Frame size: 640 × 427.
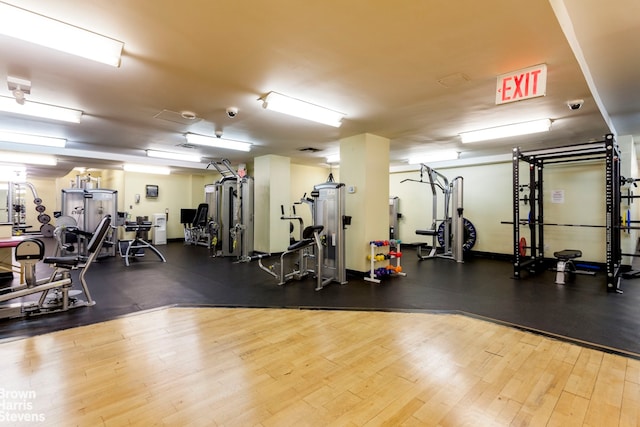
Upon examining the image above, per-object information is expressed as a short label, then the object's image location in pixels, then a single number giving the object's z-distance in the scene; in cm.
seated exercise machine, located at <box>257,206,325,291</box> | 461
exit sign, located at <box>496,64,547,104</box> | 270
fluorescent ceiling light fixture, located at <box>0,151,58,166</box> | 699
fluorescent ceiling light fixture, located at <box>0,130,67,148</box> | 537
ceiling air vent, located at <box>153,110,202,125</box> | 418
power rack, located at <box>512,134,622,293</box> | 444
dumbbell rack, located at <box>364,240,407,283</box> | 507
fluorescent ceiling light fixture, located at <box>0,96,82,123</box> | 377
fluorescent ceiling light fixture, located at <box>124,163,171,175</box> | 873
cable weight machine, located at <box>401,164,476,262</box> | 698
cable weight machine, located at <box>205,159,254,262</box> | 706
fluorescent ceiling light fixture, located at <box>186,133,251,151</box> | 537
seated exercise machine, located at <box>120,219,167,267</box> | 678
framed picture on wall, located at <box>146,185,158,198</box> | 1009
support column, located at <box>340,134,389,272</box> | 526
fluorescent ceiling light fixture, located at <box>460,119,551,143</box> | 442
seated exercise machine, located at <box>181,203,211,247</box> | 899
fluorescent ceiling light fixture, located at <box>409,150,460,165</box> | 691
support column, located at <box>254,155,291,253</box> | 738
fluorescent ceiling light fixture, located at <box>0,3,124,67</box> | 206
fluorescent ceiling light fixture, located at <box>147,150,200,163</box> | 688
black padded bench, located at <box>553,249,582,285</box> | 484
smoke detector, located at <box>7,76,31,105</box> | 297
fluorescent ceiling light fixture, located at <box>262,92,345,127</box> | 349
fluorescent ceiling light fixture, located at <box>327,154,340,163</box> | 742
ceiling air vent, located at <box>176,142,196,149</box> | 607
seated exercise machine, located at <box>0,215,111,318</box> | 334
